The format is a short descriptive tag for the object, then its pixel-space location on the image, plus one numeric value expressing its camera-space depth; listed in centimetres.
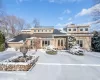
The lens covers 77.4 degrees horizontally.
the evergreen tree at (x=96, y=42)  1382
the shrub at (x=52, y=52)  1084
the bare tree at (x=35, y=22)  2804
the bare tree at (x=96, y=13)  1491
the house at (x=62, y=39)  1491
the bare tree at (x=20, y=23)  2625
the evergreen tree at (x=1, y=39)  783
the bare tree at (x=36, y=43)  1476
